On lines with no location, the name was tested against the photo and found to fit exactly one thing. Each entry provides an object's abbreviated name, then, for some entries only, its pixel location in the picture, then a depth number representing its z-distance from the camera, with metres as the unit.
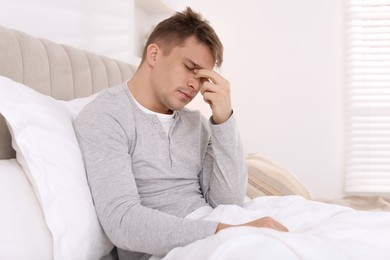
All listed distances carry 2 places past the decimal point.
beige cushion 2.27
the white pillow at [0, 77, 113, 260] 1.08
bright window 3.94
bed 0.89
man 1.19
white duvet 0.85
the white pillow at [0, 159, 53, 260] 0.99
